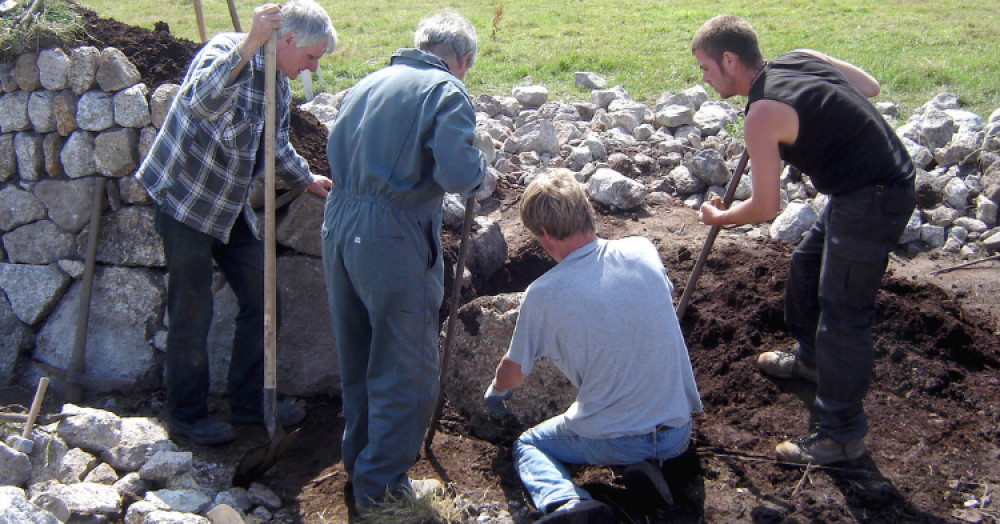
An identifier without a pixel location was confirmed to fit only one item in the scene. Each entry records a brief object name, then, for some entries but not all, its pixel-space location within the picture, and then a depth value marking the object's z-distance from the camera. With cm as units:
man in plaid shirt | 349
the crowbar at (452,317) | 376
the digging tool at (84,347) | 450
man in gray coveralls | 303
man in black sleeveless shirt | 322
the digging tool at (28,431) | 339
